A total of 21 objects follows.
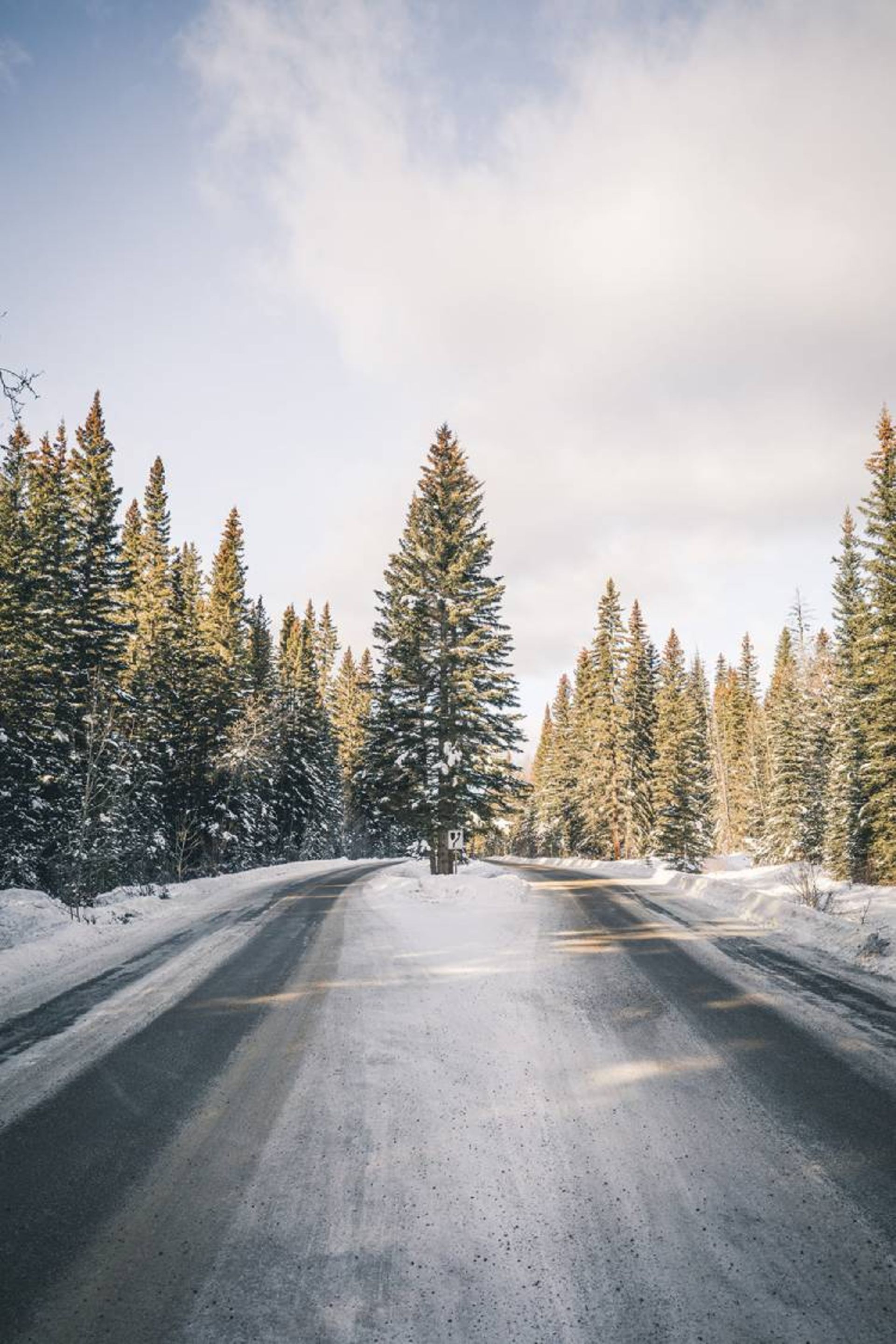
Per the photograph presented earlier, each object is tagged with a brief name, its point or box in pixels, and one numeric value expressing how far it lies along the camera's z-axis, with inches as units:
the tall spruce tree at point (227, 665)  1168.8
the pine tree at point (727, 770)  2600.9
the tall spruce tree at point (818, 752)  1535.4
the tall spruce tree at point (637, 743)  1528.1
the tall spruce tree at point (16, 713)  748.6
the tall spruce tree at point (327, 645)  2815.9
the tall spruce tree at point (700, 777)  1542.8
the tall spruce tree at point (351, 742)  2102.6
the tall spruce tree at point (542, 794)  2317.9
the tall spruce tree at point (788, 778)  1565.0
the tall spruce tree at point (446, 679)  797.9
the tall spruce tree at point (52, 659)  789.2
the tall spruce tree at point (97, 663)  682.2
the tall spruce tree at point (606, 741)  1540.4
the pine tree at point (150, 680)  967.0
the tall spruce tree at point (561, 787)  1978.3
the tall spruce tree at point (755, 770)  2161.7
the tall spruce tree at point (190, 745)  1125.1
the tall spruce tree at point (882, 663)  942.4
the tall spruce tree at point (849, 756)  1075.9
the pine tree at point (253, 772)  1144.2
